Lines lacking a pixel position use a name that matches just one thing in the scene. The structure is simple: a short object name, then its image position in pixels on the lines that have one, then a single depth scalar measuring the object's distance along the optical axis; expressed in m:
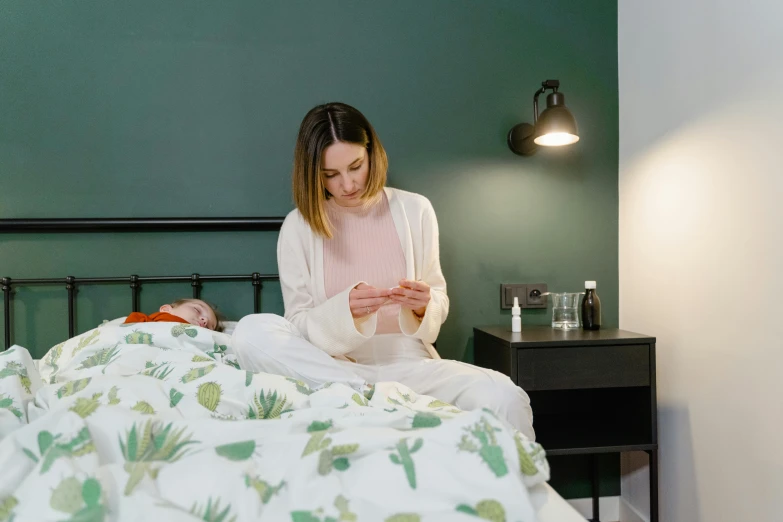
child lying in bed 1.71
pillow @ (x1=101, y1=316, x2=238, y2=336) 1.71
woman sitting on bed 1.37
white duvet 0.60
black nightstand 1.64
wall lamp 1.80
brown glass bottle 1.87
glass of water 1.92
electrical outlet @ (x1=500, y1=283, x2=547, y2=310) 2.04
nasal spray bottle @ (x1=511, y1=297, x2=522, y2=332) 1.83
